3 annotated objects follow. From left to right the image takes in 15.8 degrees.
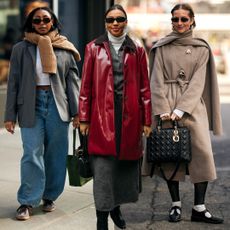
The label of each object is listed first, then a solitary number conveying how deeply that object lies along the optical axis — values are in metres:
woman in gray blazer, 6.91
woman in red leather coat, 6.16
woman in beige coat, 6.99
